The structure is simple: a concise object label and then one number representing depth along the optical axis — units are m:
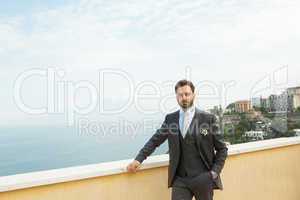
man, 1.83
